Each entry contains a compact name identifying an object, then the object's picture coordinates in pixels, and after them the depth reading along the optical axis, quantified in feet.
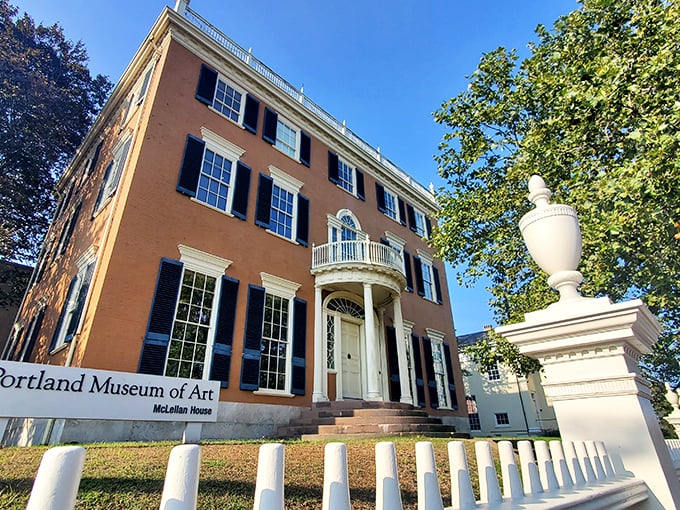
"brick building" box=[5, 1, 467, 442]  26.14
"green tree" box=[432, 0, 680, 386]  18.72
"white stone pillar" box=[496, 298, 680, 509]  7.11
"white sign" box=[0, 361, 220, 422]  14.37
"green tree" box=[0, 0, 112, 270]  45.29
